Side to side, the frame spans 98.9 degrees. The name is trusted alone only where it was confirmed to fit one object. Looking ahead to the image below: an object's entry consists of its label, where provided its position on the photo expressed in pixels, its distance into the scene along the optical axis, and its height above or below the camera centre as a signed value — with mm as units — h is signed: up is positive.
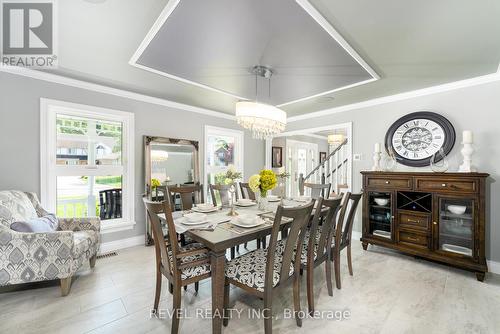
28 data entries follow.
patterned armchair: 1929 -793
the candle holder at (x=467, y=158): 2586 +111
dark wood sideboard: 2461 -638
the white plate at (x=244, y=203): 2844 -486
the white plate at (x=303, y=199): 3059 -463
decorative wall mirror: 3498 +65
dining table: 1512 -521
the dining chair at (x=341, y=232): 2236 -735
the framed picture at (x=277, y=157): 5777 +288
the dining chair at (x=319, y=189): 3259 -347
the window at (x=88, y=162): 2762 +73
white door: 6395 +272
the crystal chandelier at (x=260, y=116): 2236 +555
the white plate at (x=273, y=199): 3210 -479
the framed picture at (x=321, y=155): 7479 +418
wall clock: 2957 +440
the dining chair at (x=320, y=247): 1826 -780
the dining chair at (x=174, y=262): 1562 -751
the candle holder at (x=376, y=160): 3369 +115
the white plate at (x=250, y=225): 1819 -487
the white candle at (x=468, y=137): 2602 +369
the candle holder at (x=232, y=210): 2267 -452
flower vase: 2520 -410
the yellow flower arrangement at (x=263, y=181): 2355 -150
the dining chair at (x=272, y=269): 1496 -801
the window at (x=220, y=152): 4406 +348
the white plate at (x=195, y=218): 1913 -462
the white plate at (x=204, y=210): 2426 -485
